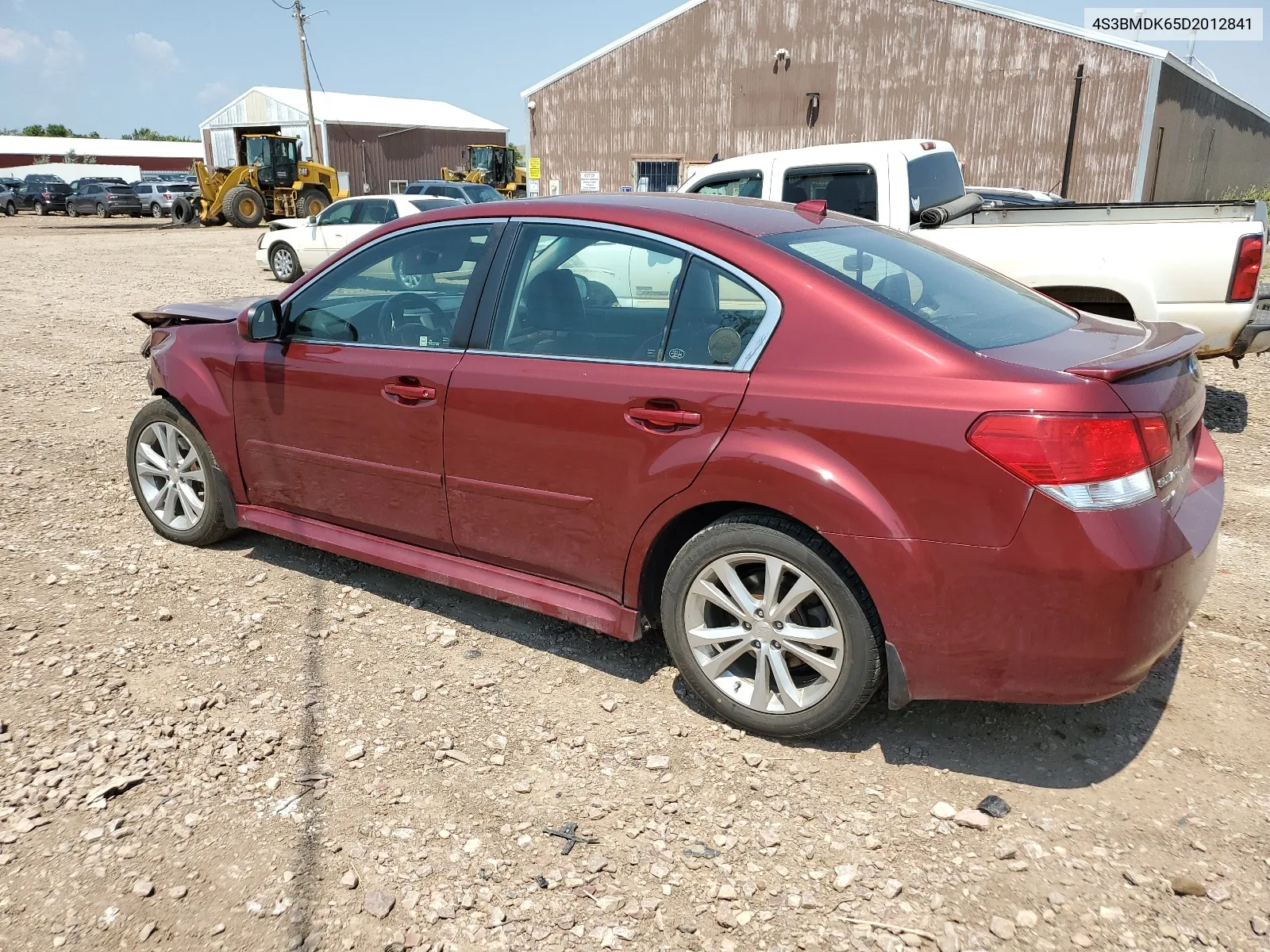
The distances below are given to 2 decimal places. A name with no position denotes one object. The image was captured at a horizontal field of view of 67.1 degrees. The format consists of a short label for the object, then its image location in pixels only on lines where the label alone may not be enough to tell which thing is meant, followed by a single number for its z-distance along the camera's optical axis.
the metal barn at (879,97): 22.92
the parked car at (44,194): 44.09
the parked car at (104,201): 41.34
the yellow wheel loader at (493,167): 35.66
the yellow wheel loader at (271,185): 31.55
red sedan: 2.53
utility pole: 42.16
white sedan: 15.88
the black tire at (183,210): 35.69
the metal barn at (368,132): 52.94
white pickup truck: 5.95
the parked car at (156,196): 41.38
